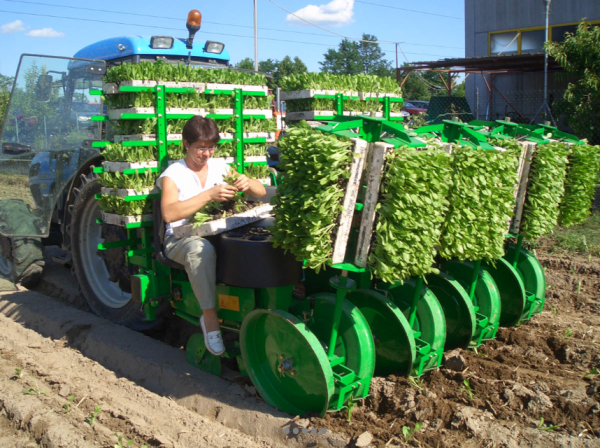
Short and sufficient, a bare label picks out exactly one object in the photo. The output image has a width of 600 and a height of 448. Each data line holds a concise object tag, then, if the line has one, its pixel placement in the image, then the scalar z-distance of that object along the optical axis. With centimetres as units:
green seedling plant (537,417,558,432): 323
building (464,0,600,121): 1332
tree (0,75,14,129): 1500
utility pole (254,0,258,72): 1850
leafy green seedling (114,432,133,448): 323
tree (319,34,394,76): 5916
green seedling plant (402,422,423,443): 318
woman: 374
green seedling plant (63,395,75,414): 359
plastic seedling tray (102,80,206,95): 412
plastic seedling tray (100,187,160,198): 417
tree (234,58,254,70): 4152
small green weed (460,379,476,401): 359
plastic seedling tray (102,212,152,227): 425
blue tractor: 541
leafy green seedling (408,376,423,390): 364
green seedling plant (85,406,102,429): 344
